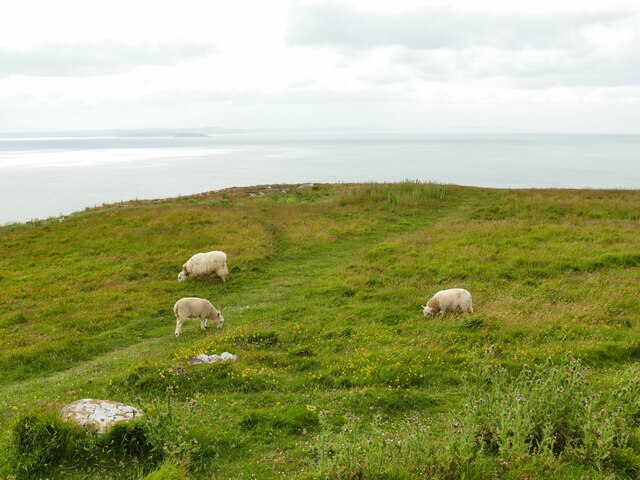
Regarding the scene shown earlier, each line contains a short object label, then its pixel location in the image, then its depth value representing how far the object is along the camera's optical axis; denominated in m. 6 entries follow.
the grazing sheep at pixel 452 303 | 17.12
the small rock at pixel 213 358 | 12.94
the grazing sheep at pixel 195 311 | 17.38
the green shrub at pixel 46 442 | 7.62
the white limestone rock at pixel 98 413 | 8.45
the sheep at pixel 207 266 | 24.50
